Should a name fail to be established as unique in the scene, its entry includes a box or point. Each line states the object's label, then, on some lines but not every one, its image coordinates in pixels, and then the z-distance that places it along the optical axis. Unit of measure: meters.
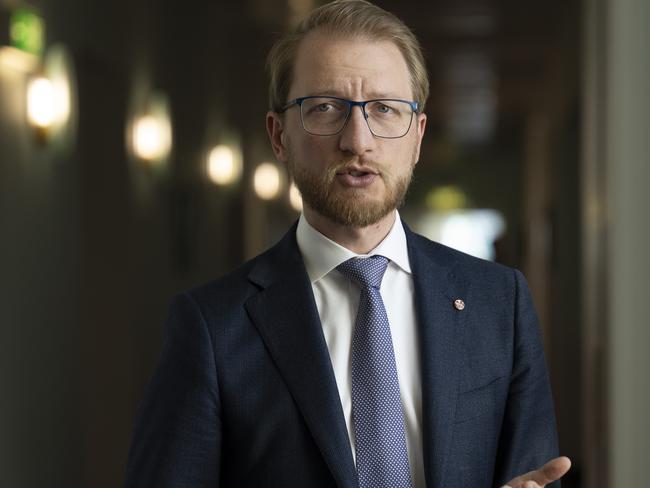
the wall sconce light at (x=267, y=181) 10.28
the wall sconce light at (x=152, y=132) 5.86
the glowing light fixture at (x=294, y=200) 13.42
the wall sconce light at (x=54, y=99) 4.41
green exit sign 4.05
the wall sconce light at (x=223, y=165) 7.95
